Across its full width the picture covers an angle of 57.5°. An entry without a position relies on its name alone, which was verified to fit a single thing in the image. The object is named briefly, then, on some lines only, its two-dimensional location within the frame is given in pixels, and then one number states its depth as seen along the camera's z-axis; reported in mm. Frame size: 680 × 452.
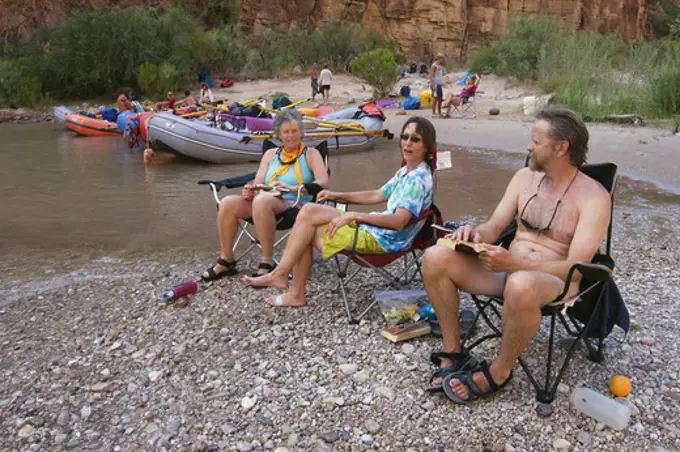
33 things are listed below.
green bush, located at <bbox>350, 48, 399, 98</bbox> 18922
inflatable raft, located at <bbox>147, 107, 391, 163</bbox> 10484
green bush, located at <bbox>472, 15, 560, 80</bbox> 19750
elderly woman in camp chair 4199
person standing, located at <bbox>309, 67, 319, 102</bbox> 20781
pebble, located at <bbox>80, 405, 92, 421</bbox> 2641
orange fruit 2672
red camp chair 3498
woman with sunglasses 3453
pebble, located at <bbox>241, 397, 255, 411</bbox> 2684
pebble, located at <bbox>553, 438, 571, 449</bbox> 2395
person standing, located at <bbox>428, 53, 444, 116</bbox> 15008
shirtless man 2453
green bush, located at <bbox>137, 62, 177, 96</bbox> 24312
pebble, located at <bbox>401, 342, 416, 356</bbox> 3107
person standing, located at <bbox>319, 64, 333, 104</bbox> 19531
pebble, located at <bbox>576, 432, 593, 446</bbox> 2412
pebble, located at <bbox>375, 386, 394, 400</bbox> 2744
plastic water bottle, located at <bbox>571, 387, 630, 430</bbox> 2471
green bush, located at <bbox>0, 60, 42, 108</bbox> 22312
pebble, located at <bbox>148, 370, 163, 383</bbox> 2932
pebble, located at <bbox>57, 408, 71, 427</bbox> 2605
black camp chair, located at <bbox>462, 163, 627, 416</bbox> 2465
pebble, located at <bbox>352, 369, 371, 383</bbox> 2885
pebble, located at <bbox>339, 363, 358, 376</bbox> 2957
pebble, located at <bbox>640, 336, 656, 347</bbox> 3161
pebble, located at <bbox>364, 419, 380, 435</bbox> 2510
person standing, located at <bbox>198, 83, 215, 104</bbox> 18350
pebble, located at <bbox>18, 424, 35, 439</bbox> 2529
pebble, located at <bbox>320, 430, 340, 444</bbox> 2465
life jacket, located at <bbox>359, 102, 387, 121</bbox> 12052
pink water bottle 3881
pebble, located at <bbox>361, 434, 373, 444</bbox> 2447
